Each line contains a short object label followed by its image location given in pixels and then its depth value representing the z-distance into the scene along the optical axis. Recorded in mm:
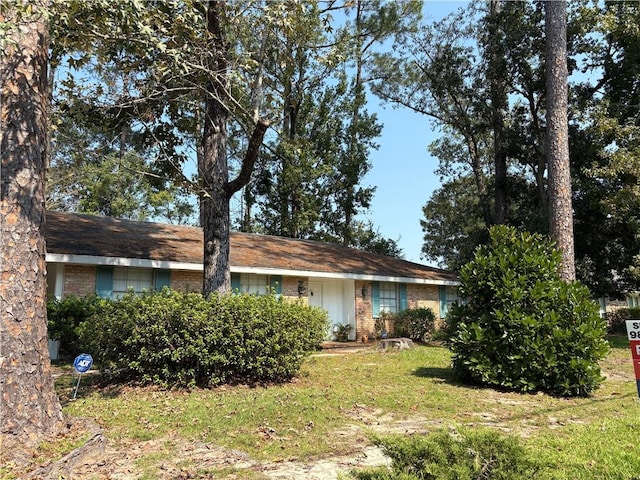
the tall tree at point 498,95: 20078
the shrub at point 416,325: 18109
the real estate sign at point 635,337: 4137
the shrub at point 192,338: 7719
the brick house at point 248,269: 12352
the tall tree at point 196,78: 7512
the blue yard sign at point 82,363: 6541
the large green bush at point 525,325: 7980
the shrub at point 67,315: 10977
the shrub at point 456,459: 2951
